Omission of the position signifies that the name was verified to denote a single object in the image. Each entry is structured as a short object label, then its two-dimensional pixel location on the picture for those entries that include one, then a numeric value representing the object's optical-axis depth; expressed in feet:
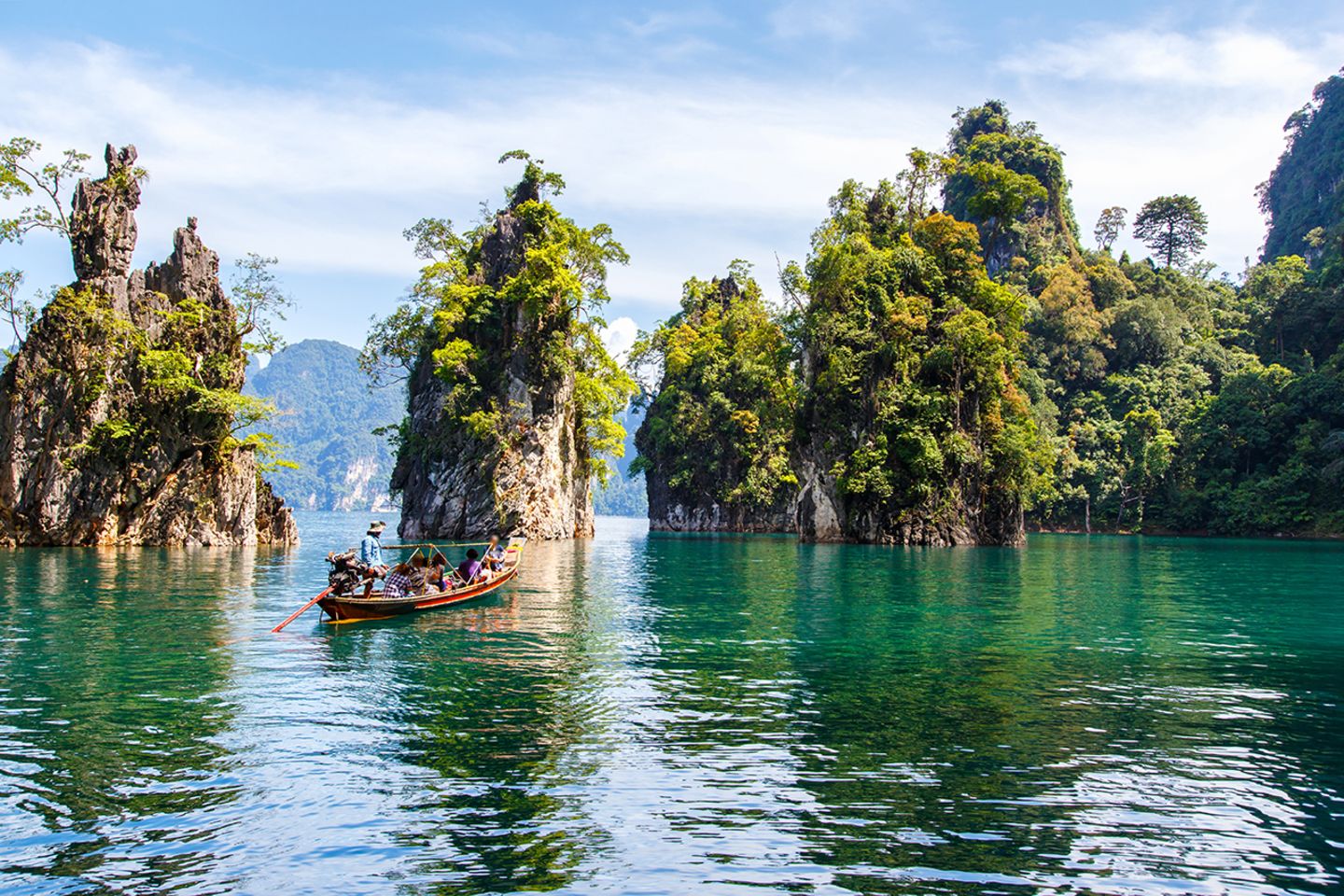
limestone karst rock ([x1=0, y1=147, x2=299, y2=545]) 151.02
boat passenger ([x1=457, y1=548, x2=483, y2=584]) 89.35
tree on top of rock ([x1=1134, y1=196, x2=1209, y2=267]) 392.68
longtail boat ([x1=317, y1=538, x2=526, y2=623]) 73.67
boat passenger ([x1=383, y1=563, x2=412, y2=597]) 79.41
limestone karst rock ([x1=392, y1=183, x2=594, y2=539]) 209.05
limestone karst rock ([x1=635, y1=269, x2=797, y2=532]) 300.20
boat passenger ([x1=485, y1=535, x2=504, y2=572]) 96.17
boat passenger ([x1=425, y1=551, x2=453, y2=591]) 85.97
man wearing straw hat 78.02
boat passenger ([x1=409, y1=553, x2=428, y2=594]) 84.07
